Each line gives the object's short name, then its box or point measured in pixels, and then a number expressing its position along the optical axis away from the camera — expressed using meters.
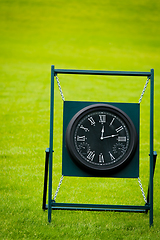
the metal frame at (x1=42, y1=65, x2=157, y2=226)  9.73
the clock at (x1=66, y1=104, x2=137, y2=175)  9.74
